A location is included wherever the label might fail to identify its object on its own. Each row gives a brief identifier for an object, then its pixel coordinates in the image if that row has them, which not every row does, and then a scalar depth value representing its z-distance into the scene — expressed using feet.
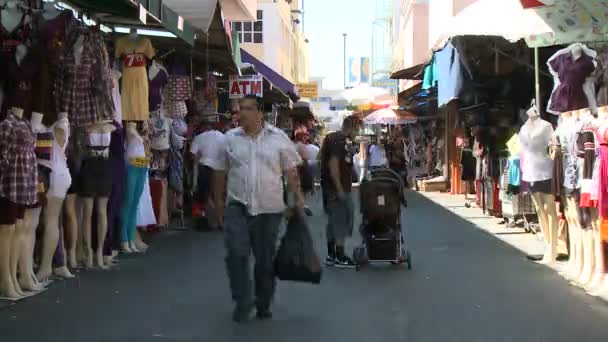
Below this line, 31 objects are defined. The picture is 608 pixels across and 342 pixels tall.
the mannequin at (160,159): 38.55
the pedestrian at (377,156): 68.23
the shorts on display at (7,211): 23.26
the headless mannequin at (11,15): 24.30
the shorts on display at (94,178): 29.14
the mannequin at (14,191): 23.21
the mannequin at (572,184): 27.94
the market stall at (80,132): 24.07
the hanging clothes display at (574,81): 31.04
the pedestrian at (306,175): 47.01
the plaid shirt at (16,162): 23.16
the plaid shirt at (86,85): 27.25
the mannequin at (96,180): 29.27
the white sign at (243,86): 56.44
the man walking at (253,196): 21.89
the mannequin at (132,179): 33.01
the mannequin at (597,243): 25.35
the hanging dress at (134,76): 33.06
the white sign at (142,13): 27.76
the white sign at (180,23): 32.65
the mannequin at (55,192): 26.21
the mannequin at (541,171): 32.07
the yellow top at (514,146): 38.90
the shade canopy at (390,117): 90.94
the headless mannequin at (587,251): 27.50
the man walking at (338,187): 31.89
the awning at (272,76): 61.96
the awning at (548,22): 35.58
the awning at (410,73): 59.21
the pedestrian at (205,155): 41.52
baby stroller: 31.63
